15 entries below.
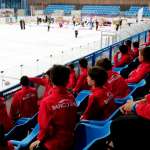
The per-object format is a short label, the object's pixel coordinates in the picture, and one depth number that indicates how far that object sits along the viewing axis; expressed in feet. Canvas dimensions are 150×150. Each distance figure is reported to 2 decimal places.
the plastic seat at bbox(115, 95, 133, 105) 7.30
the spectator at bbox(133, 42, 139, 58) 17.52
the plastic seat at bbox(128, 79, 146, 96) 7.84
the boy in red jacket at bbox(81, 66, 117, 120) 6.34
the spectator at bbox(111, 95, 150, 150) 4.85
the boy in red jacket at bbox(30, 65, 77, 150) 5.35
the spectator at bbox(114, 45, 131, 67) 14.82
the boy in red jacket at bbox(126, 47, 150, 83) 9.29
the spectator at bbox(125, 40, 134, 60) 15.71
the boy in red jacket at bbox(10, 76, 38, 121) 8.40
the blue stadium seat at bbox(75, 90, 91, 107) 8.43
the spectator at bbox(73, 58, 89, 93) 10.64
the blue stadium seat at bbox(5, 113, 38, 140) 6.87
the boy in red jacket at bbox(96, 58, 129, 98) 7.86
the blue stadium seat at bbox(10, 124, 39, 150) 5.73
